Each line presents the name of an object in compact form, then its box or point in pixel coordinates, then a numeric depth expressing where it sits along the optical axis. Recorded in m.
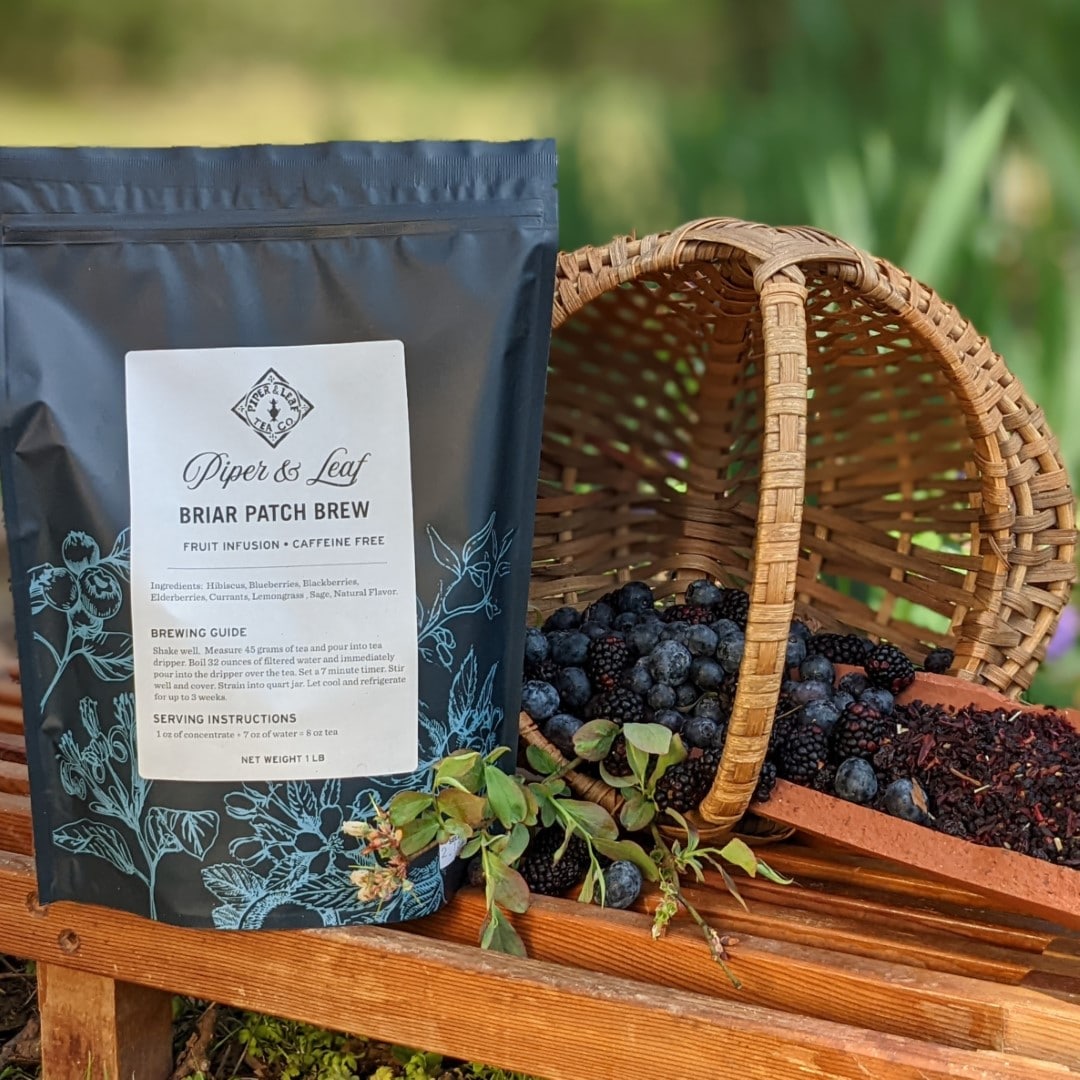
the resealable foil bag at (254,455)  0.75
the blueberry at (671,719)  0.94
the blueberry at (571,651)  1.03
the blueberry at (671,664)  0.97
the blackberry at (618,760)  0.91
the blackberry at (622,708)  0.95
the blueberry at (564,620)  1.11
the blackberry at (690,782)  0.87
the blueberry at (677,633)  1.02
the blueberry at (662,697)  0.96
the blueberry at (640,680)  0.98
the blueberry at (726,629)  1.01
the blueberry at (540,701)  0.97
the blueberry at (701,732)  0.91
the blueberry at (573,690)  1.00
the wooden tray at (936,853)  0.77
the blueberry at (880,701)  0.95
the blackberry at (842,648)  1.05
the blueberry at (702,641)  1.01
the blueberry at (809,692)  0.97
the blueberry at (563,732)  0.96
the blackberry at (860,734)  0.91
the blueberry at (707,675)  0.98
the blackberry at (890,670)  1.01
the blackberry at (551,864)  0.87
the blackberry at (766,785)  0.88
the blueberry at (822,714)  0.94
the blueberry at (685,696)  0.97
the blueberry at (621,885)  0.86
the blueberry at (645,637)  1.03
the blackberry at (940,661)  1.11
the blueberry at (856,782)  0.88
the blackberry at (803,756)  0.91
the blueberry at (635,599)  1.14
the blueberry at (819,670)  1.00
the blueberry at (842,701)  0.96
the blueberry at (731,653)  0.99
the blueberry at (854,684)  1.00
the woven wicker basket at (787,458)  0.82
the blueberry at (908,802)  0.86
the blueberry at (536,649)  1.04
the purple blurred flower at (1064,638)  1.70
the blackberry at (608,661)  1.01
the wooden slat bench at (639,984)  0.71
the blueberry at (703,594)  1.11
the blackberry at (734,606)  1.08
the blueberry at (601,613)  1.12
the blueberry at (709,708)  0.94
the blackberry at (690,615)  1.07
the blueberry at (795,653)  1.03
